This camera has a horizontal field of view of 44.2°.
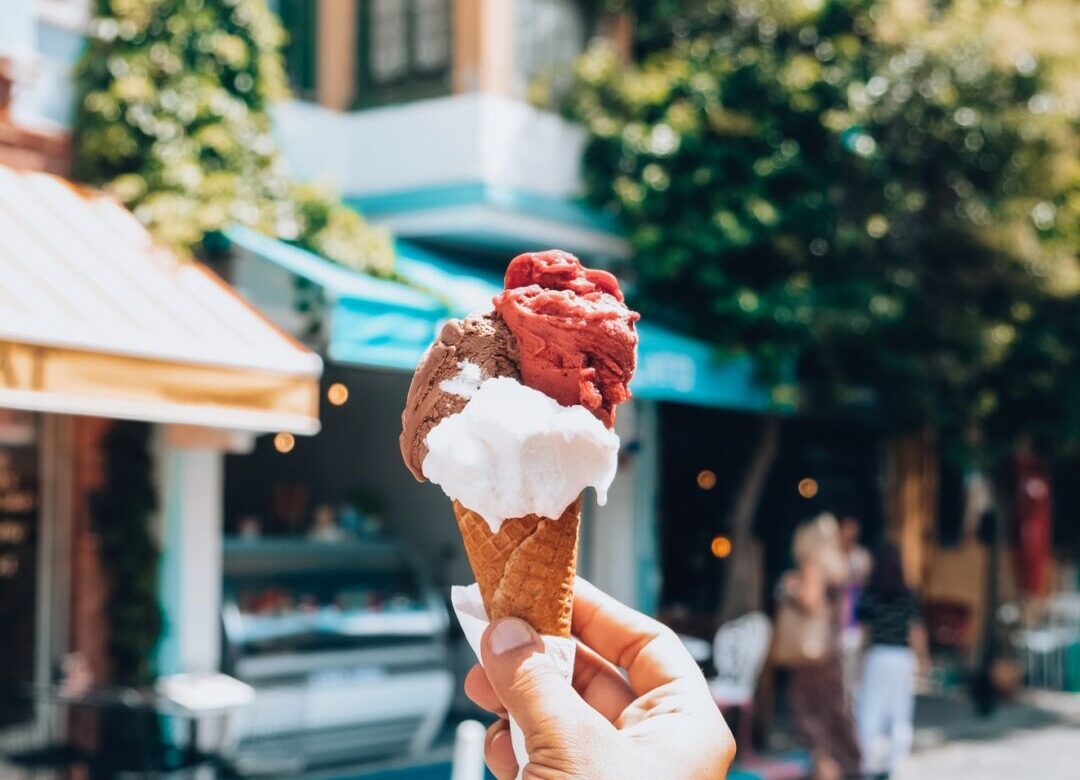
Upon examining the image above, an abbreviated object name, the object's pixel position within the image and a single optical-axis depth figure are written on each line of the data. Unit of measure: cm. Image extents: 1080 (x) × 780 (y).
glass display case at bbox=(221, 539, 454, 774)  897
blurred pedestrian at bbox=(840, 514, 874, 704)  1073
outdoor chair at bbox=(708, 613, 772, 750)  1041
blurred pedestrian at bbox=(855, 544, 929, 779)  979
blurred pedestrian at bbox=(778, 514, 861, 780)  980
